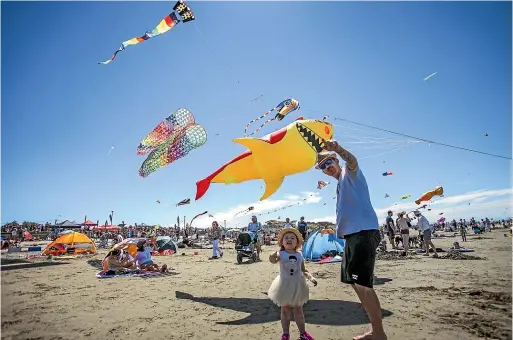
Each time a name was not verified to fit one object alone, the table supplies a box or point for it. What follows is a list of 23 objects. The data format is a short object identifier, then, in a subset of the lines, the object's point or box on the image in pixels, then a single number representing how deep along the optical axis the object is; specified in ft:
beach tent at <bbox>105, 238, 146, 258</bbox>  32.65
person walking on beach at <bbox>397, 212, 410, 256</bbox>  38.68
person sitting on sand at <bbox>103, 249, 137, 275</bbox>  27.76
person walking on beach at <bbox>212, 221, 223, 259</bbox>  48.23
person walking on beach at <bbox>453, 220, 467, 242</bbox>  62.62
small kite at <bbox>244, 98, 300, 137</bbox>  23.70
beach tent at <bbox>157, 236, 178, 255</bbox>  56.18
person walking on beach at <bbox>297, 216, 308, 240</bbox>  44.57
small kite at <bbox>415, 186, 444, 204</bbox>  45.01
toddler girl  9.62
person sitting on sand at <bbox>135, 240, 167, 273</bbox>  28.30
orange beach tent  51.83
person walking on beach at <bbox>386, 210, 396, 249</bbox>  47.11
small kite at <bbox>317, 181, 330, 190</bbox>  54.32
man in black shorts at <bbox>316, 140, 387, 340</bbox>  8.22
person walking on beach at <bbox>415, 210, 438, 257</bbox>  35.45
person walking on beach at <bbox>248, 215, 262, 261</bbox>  40.40
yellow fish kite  19.58
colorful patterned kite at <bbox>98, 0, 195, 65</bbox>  21.16
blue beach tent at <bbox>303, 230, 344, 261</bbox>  33.68
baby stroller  37.55
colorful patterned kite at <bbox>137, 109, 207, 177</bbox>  29.09
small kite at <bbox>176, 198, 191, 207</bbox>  78.19
